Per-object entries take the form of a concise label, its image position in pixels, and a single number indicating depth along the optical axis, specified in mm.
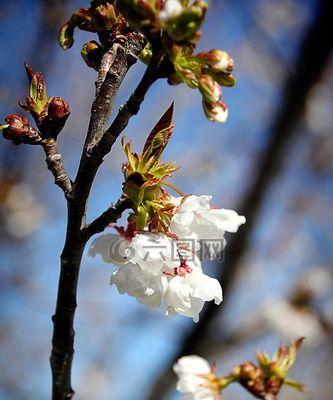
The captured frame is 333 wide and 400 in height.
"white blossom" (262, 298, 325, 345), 2191
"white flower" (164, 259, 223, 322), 510
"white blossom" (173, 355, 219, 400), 511
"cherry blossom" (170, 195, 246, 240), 500
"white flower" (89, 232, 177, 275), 497
